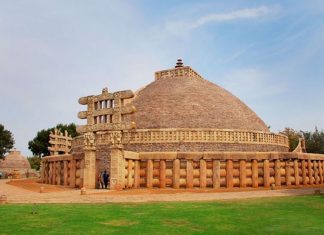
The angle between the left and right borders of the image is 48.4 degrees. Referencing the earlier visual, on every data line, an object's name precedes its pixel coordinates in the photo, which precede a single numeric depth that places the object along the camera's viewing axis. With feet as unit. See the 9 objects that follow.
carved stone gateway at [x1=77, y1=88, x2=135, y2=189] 58.91
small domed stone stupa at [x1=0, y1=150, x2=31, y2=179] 198.48
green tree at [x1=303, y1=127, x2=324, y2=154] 158.20
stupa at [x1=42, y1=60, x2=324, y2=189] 62.23
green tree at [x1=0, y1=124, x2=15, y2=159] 186.31
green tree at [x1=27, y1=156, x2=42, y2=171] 229.43
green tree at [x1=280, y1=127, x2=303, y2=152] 158.30
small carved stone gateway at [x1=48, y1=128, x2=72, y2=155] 123.22
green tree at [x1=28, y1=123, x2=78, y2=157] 212.43
